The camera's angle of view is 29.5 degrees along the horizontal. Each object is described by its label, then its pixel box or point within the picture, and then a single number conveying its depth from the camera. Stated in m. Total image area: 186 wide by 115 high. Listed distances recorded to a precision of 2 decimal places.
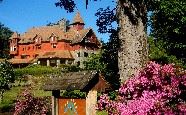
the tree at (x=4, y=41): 116.97
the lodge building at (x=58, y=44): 85.62
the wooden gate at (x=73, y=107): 10.09
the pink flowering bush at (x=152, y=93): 6.55
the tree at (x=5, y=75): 35.88
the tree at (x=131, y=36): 8.99
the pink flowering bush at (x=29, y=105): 16.62
